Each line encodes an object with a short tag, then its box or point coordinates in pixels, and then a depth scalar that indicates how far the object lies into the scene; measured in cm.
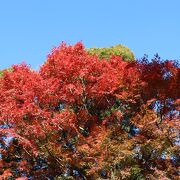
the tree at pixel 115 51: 3011
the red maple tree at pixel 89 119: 1728
